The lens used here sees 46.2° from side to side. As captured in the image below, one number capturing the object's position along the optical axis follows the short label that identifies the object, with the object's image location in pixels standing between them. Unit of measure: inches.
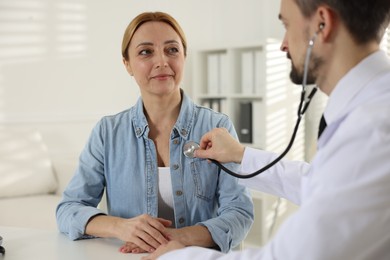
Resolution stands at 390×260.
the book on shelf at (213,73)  142.1
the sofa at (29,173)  106.2
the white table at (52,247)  42.7
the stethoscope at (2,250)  43.2
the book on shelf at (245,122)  133.8
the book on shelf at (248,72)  133.1
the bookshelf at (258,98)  128.9
